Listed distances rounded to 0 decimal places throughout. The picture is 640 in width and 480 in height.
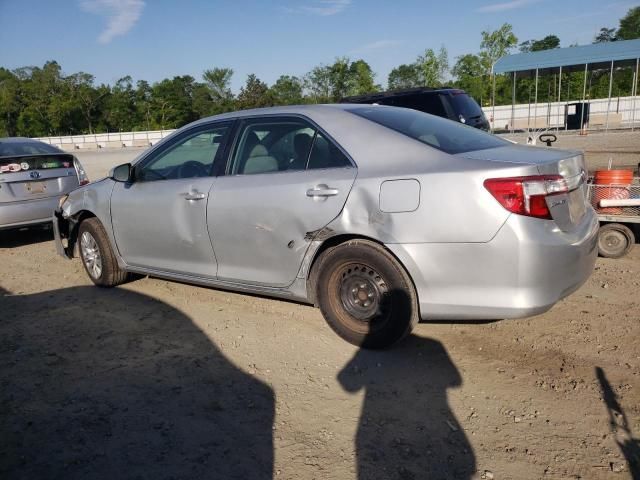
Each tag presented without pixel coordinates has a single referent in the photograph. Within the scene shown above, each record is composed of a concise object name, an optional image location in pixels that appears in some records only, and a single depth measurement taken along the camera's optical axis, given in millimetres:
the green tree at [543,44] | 74375
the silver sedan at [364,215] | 3102
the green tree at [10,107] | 69844
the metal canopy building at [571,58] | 21656
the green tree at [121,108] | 71500
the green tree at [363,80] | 54469
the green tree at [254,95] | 56375
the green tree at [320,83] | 60062
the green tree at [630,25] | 69275
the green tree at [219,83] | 76312
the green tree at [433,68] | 49594
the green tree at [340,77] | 59000
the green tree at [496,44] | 46094
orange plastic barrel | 5484
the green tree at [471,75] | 47719
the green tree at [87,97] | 73000
